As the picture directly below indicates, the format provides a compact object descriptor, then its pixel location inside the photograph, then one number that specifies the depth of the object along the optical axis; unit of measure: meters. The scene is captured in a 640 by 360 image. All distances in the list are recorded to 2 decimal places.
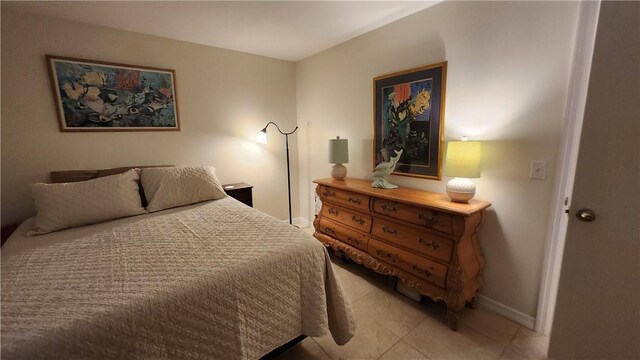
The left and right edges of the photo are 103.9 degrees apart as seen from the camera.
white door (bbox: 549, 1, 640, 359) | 1.01
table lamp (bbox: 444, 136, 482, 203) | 1.59
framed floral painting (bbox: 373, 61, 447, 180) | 1.93
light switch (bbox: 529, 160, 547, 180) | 1.50
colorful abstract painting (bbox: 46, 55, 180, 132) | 2.07
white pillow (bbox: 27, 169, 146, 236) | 1.62
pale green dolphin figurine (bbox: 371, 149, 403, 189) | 2.10
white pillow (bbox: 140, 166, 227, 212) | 2.02
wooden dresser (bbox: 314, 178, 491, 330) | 1.58
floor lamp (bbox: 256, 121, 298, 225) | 2.95
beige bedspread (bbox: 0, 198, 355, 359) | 0.84
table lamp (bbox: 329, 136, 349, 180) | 2.46
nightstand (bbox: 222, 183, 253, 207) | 2.73
